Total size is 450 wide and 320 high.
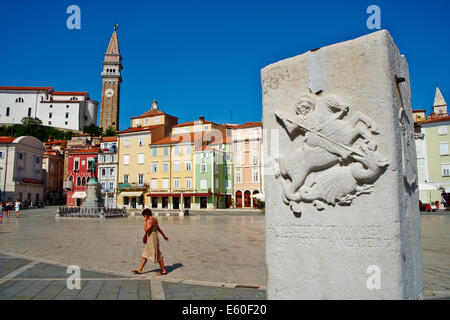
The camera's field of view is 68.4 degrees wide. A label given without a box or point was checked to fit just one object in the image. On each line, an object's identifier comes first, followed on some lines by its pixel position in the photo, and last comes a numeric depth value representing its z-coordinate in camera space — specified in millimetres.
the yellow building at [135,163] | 57250
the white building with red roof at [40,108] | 101562
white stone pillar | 3191
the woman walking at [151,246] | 7184
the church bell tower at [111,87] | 103556
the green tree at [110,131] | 96812
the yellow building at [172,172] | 54125
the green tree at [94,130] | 96300
